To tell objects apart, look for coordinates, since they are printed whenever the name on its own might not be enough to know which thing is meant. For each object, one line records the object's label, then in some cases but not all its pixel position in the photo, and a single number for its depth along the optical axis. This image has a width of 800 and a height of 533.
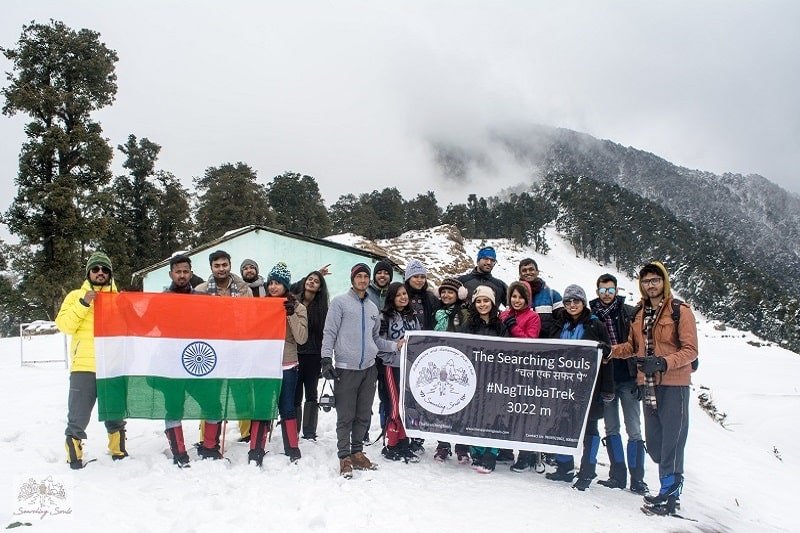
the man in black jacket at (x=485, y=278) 6.68
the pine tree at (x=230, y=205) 38.59
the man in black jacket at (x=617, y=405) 5.35
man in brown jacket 4.74
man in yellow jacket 4.97
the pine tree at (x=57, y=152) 21.05
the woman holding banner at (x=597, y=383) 5.18
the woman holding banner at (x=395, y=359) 5.72
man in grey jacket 5.21
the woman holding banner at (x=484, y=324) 5.49
